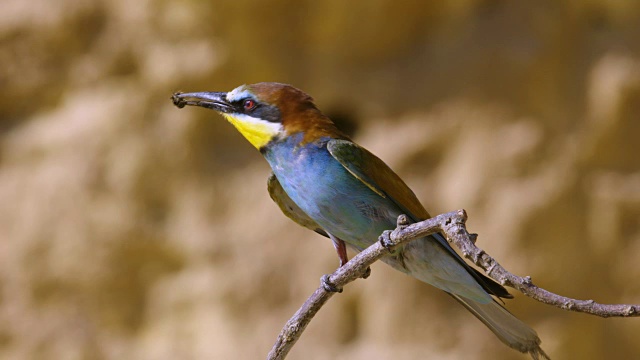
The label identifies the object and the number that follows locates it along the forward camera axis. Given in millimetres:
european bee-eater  5354
